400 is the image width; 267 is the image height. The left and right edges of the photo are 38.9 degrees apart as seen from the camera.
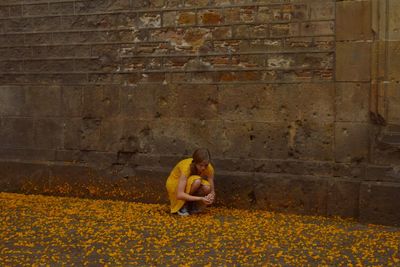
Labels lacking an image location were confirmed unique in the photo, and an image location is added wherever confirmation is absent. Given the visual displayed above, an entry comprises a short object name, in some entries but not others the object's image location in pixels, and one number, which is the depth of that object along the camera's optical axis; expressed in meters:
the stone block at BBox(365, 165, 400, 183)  6.09
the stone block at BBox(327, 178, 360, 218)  6.36
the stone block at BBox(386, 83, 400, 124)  6.09
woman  6.44
